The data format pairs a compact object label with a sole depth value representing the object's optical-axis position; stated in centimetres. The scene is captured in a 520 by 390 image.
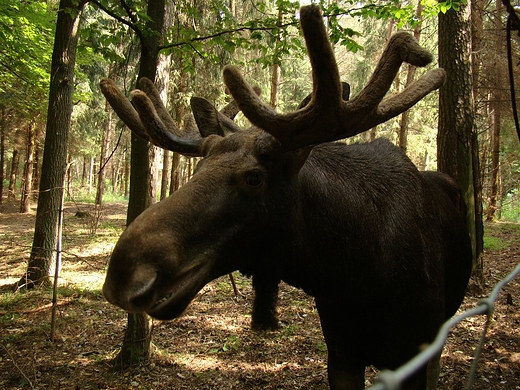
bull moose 178
